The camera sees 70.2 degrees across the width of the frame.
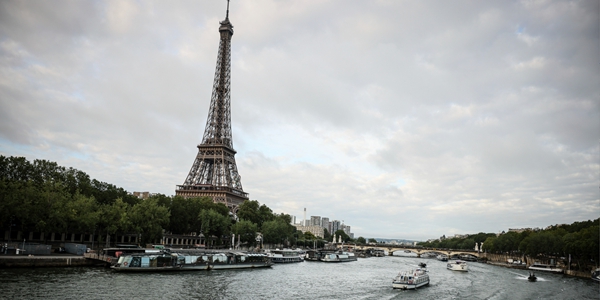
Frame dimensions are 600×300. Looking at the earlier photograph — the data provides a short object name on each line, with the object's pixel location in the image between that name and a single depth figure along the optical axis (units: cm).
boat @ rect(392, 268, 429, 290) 5225
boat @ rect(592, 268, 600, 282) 6811
